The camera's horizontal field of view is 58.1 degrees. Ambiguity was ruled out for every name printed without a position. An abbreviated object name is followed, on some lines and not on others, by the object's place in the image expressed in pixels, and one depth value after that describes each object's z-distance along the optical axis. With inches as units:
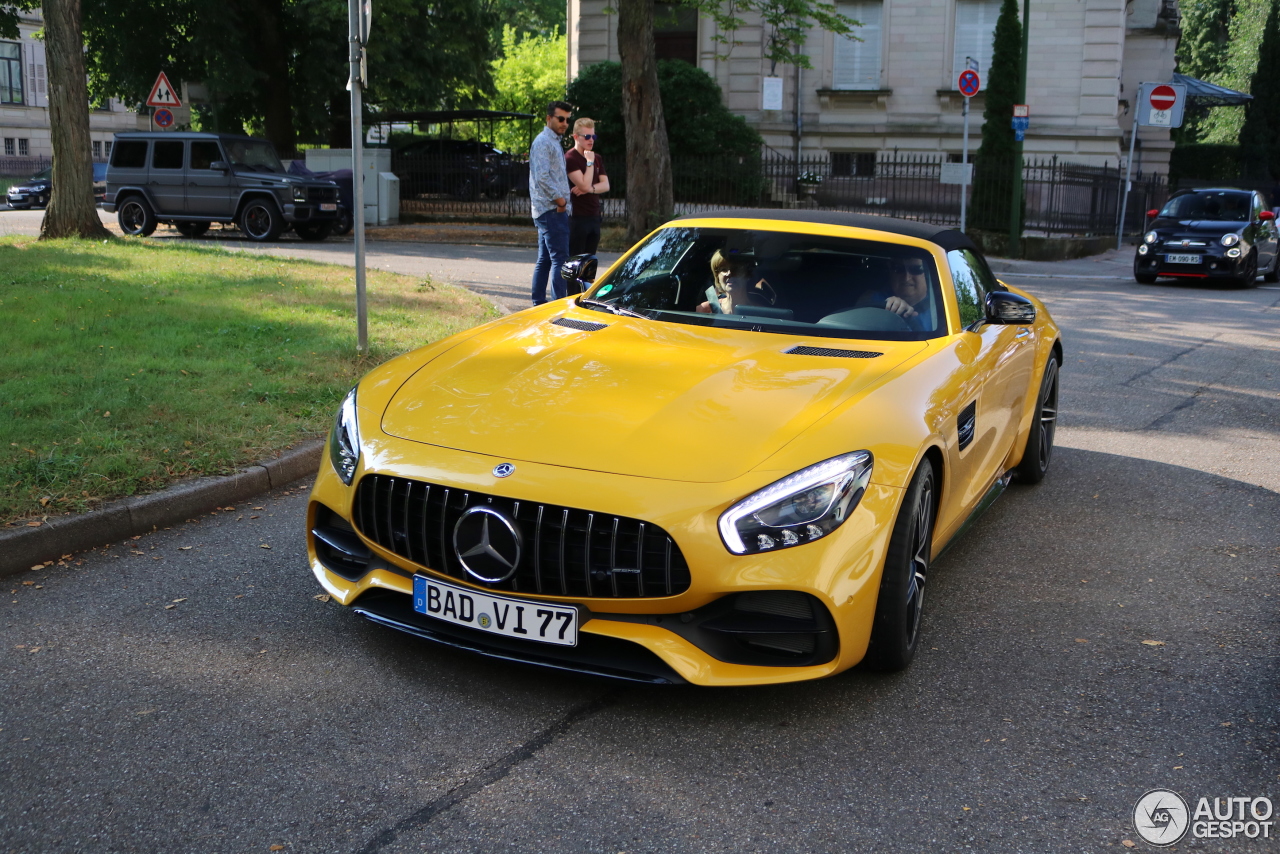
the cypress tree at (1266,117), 1759.4
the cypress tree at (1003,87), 993.5
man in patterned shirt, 419.2
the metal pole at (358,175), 297.4
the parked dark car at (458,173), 988.6
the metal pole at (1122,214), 1002.7
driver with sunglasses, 180.1
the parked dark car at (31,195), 1360.7
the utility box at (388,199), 943.0
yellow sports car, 125.7
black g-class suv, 787.4
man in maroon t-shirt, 454.9
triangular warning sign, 811.4
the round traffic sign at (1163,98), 916.0
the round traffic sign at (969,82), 764.5
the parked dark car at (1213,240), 668.7
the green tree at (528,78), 1879.4
